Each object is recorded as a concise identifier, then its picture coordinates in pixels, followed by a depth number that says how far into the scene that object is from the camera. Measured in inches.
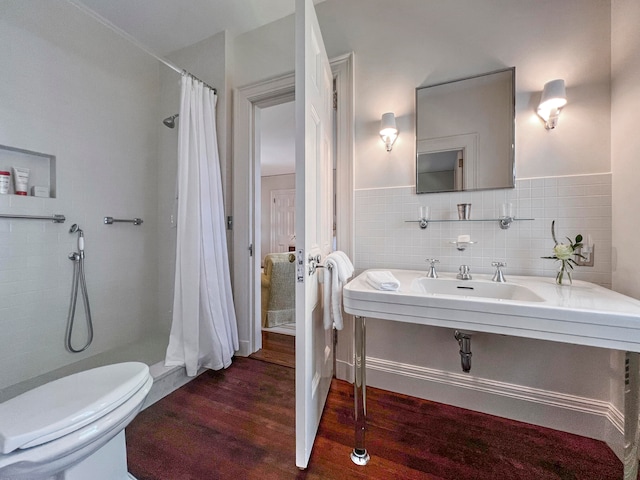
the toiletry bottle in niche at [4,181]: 58.5
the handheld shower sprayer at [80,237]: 71.2
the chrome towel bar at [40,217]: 58.4
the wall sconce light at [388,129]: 60.0
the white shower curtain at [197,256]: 68.0
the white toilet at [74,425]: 26.7
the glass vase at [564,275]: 45.4
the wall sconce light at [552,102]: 46.8
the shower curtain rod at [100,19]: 69.5
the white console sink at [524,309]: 30.3
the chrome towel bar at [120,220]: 78.4
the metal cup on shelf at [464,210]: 55.2
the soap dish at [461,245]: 54.5
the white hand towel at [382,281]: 41.0
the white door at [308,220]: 39.3
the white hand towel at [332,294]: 49.4
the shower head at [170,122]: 78.4
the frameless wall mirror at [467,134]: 53.7
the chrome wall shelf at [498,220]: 52.6
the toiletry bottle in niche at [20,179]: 61.0
